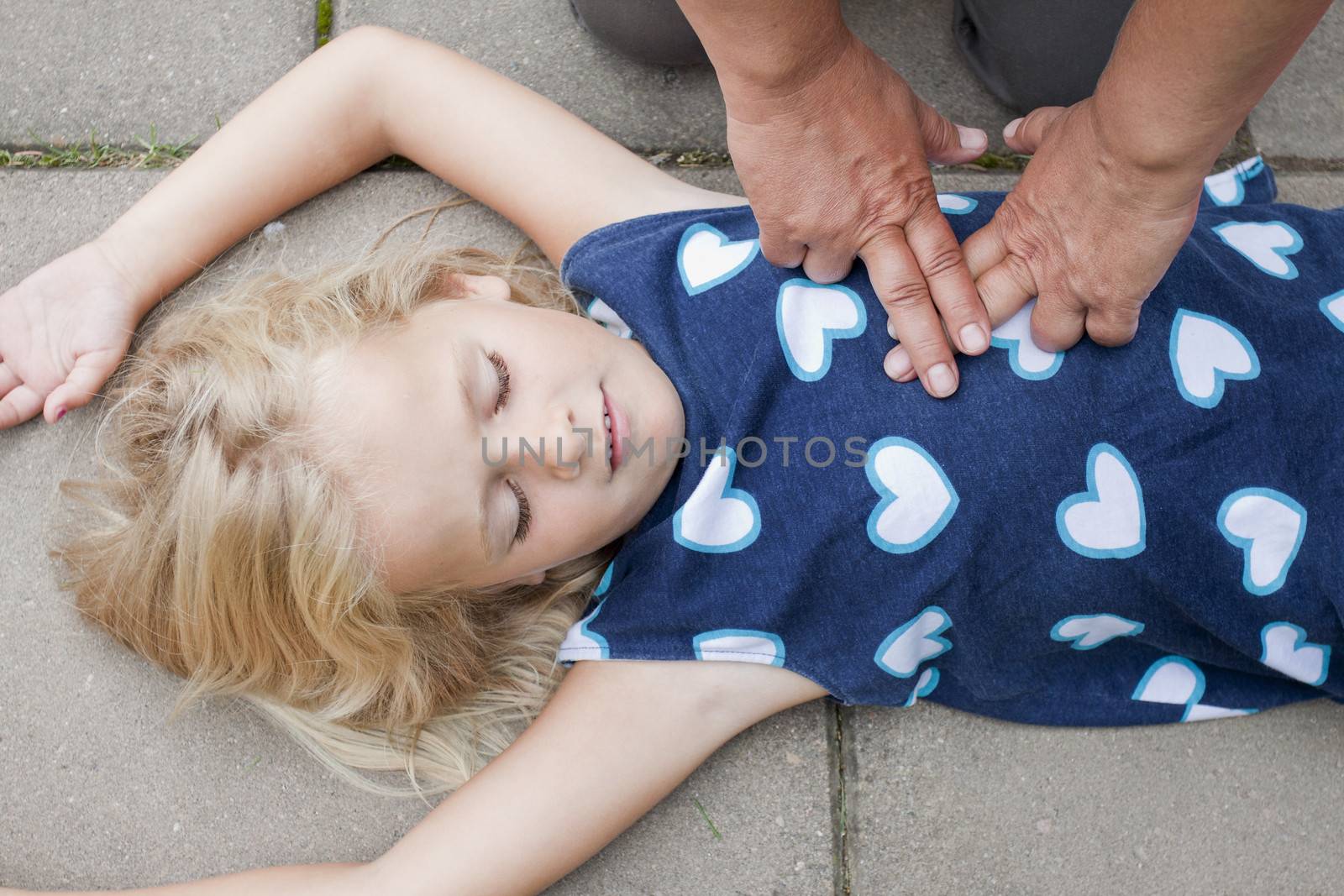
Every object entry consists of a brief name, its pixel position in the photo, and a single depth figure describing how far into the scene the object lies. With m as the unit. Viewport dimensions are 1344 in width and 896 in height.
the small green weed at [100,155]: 1.00
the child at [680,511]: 0.86
